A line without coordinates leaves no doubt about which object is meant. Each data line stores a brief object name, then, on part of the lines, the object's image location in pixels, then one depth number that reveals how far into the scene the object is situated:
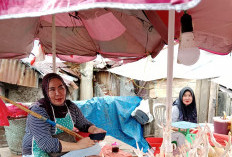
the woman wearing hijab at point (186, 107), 4.23
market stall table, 2.81
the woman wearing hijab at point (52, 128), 2.42
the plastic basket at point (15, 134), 4.21
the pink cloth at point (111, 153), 2.78
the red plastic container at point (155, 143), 2.40
